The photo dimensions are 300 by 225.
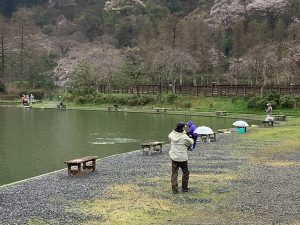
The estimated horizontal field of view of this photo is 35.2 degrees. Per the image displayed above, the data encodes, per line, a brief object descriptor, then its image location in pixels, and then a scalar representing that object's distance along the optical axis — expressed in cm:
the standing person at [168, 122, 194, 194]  1180
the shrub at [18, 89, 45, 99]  6540
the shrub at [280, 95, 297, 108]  4159
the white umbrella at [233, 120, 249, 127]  2608
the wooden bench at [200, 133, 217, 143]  2341
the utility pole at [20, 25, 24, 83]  7350
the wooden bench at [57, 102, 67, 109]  5120
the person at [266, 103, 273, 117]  3105
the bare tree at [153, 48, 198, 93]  5738
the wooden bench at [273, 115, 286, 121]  3509
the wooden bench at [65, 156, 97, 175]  1491
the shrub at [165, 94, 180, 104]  5118
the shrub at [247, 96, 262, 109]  4350
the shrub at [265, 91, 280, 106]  4259
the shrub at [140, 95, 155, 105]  5247
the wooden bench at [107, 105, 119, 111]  4866
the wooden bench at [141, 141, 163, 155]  1954
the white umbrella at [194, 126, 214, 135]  2103
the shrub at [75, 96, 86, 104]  5634
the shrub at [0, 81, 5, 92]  6723
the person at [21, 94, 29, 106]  5453
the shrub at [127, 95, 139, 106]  5247
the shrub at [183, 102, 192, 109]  4883
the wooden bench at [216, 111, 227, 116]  4153
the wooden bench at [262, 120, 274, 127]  3042
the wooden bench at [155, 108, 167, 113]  4567
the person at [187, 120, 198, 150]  1777
